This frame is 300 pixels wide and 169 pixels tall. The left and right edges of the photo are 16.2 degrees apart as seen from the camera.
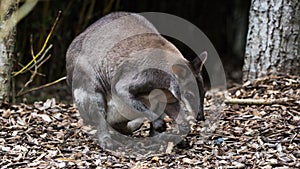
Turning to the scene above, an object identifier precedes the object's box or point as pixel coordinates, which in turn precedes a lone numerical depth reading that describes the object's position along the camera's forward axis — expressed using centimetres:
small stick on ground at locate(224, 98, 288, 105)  1042
